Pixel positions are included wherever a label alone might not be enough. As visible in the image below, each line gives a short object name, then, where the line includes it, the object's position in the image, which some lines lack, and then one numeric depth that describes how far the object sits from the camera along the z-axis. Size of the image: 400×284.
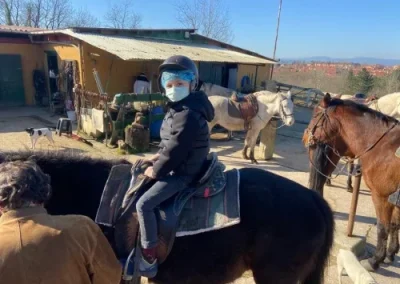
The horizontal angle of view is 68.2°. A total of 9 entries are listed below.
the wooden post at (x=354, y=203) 4.26
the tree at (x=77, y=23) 36.35
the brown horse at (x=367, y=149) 3.51
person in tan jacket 1.19
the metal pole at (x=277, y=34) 20.15
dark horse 2.21
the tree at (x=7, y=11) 28.03
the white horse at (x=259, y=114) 8.41
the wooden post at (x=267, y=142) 8.66
